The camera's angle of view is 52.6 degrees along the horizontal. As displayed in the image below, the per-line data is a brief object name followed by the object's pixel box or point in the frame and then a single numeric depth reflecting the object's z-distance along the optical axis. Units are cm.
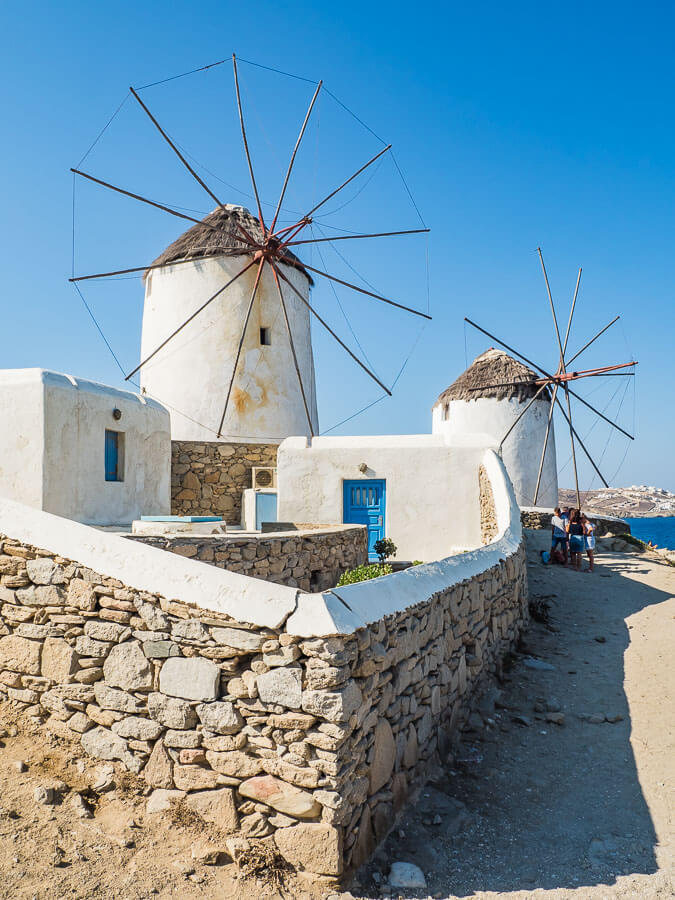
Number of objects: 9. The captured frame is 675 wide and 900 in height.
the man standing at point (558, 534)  1156
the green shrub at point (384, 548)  1034
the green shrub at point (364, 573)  725
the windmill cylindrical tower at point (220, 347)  1611
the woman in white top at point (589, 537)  1103
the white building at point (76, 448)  802
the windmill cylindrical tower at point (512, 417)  2111
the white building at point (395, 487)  1127
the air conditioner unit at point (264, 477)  1372
